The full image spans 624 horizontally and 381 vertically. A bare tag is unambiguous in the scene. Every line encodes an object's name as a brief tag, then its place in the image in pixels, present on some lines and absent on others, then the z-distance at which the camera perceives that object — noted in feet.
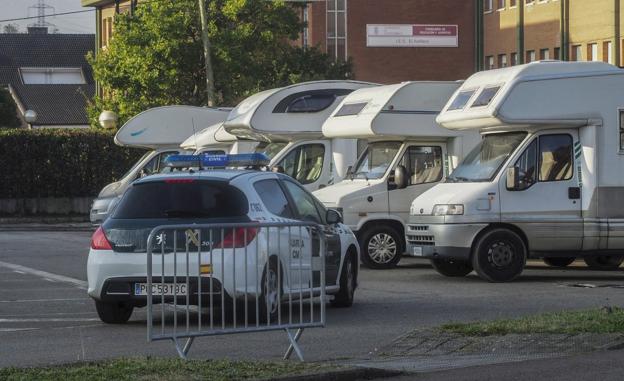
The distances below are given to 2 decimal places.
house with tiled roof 358.64
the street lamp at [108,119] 154.92
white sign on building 228.84
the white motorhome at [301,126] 82.28
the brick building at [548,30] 170.71
